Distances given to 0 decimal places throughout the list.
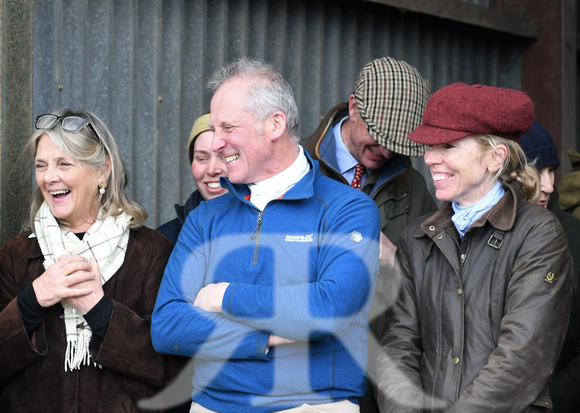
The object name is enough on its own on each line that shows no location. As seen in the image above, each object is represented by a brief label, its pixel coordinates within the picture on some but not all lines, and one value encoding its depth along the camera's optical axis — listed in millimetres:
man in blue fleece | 5270
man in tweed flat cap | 6812
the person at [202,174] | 7160
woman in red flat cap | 5211
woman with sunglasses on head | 5699
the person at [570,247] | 6641
